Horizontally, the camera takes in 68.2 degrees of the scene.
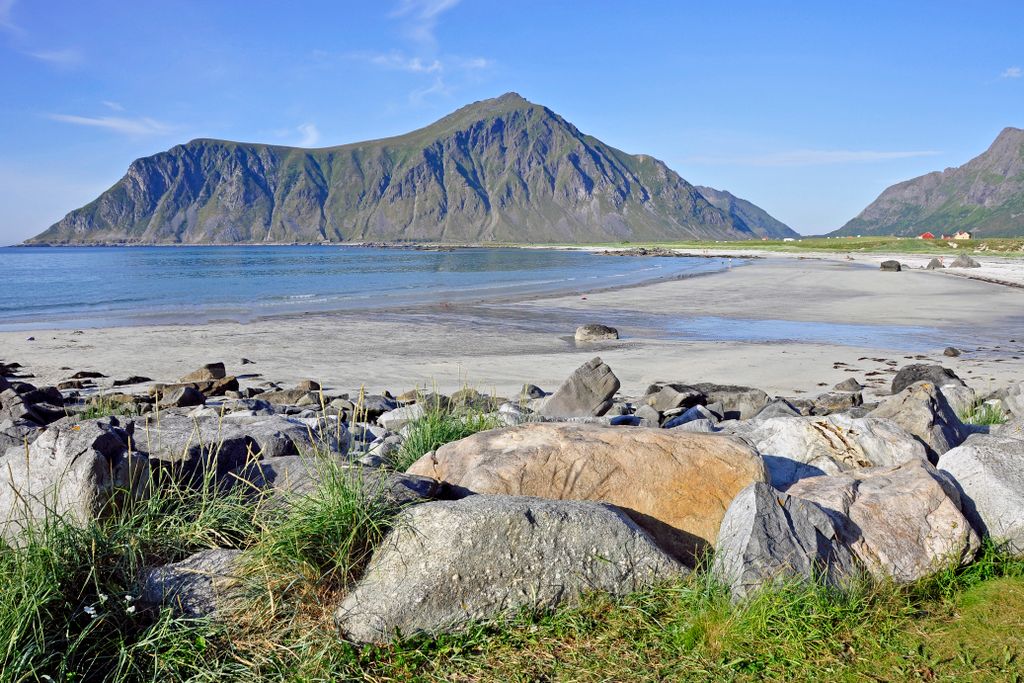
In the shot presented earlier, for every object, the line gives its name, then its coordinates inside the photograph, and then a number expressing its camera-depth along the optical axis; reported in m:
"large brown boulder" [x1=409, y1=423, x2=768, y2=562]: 5.30
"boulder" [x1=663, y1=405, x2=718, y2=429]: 10.46
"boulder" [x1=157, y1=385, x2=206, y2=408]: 13.68
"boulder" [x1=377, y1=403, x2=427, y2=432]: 10.22
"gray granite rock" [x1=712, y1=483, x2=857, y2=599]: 4.29
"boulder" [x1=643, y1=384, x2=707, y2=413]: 12.61
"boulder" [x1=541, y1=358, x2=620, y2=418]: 11.78
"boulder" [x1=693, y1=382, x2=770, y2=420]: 12.43
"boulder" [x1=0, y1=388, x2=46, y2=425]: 11.11
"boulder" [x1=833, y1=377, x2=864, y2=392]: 15.30
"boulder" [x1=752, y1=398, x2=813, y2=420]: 10.54
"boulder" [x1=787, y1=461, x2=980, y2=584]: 4.76
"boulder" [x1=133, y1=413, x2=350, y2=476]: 5.64
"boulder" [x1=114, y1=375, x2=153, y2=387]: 17.94
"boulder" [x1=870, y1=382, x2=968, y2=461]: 7.25
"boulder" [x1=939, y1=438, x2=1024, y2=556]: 5.21
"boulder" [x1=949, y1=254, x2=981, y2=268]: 65.44
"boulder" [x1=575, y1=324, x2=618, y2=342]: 25.47
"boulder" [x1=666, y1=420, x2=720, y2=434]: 7.59
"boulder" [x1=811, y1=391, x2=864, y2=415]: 12.70
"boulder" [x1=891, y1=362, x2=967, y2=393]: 14.44
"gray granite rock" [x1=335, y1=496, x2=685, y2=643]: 4.24
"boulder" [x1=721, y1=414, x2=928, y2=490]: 6.35
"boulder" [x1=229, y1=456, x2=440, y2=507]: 4.76
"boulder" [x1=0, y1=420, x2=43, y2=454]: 8.03
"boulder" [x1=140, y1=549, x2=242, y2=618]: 4.14
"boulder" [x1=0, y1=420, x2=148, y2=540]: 4.86
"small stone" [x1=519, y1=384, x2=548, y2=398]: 15.02
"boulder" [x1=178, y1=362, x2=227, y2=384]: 17.67
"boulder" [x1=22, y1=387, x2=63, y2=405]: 13.42
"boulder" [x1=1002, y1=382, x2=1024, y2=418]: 10.38
